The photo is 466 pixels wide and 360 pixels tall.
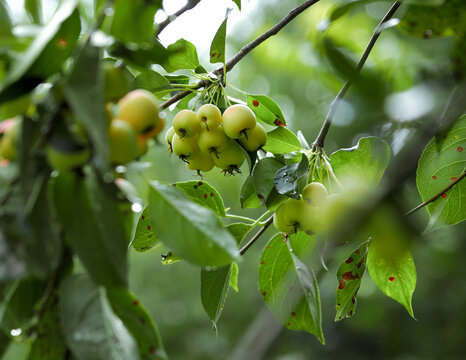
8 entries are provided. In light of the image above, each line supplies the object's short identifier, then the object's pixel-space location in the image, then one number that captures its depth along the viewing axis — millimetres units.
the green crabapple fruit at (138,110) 749
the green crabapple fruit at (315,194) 849
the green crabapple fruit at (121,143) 736
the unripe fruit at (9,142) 747
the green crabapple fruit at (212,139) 867
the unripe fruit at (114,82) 749
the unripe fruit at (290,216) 855
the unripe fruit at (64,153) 724
